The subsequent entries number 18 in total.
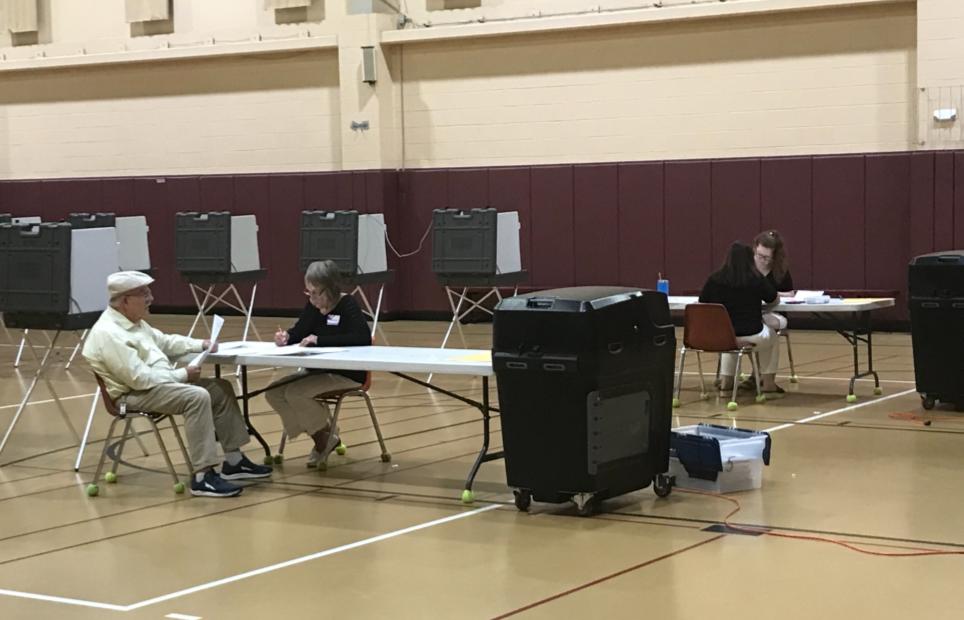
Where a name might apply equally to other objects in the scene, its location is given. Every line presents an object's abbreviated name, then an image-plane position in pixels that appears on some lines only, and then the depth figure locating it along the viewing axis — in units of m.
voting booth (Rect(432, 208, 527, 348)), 11.98
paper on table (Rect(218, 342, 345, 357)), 7.43
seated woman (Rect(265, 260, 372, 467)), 7.65
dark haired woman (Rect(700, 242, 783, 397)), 9.53
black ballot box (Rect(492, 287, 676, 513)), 6.10
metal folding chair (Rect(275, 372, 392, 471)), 7.65
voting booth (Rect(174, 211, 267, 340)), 13.17
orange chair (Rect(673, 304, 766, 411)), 9.42
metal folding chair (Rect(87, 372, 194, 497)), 7.09
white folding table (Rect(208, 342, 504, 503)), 6.71
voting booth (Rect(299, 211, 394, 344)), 12.64
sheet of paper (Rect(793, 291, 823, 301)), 10.02
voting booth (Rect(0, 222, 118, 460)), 8.43
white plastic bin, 6.68
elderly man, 6.99
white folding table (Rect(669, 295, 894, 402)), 9.50
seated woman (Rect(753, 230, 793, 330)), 9.95
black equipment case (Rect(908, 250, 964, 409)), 8.72
